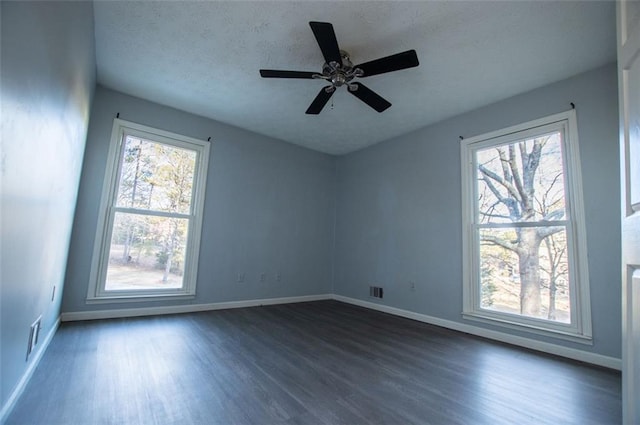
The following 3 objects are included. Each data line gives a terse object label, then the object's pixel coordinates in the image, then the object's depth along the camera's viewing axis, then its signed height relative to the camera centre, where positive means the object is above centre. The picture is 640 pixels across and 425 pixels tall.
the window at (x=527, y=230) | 2.87 +0.28
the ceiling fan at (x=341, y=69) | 2.10 +1.44
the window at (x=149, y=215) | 3.53 +0.23
